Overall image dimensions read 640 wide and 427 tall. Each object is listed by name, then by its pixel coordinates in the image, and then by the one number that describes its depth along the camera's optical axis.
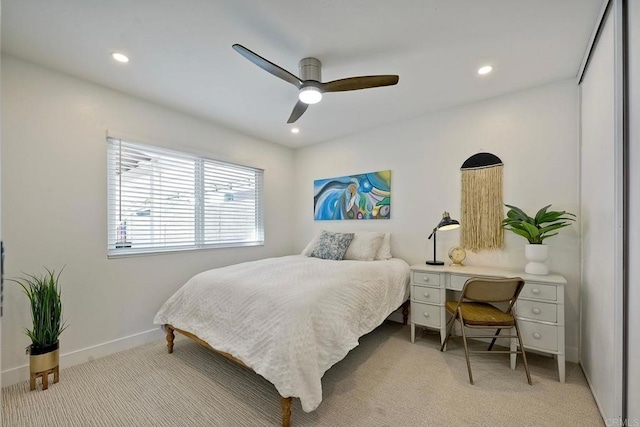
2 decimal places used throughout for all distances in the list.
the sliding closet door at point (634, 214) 1.42
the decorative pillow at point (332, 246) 3.42
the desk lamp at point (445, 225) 2.83
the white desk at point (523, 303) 2.18
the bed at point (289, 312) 1.70
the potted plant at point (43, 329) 2.04
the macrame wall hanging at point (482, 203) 2.80
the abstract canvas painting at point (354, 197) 3.62
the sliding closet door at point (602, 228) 1.60
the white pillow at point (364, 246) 3.33
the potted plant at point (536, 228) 2.36
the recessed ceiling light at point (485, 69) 2.33
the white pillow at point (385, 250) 3.37
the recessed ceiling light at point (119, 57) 2.15
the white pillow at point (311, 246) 3.71
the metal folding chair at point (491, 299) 2.15
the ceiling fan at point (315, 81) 2.03
